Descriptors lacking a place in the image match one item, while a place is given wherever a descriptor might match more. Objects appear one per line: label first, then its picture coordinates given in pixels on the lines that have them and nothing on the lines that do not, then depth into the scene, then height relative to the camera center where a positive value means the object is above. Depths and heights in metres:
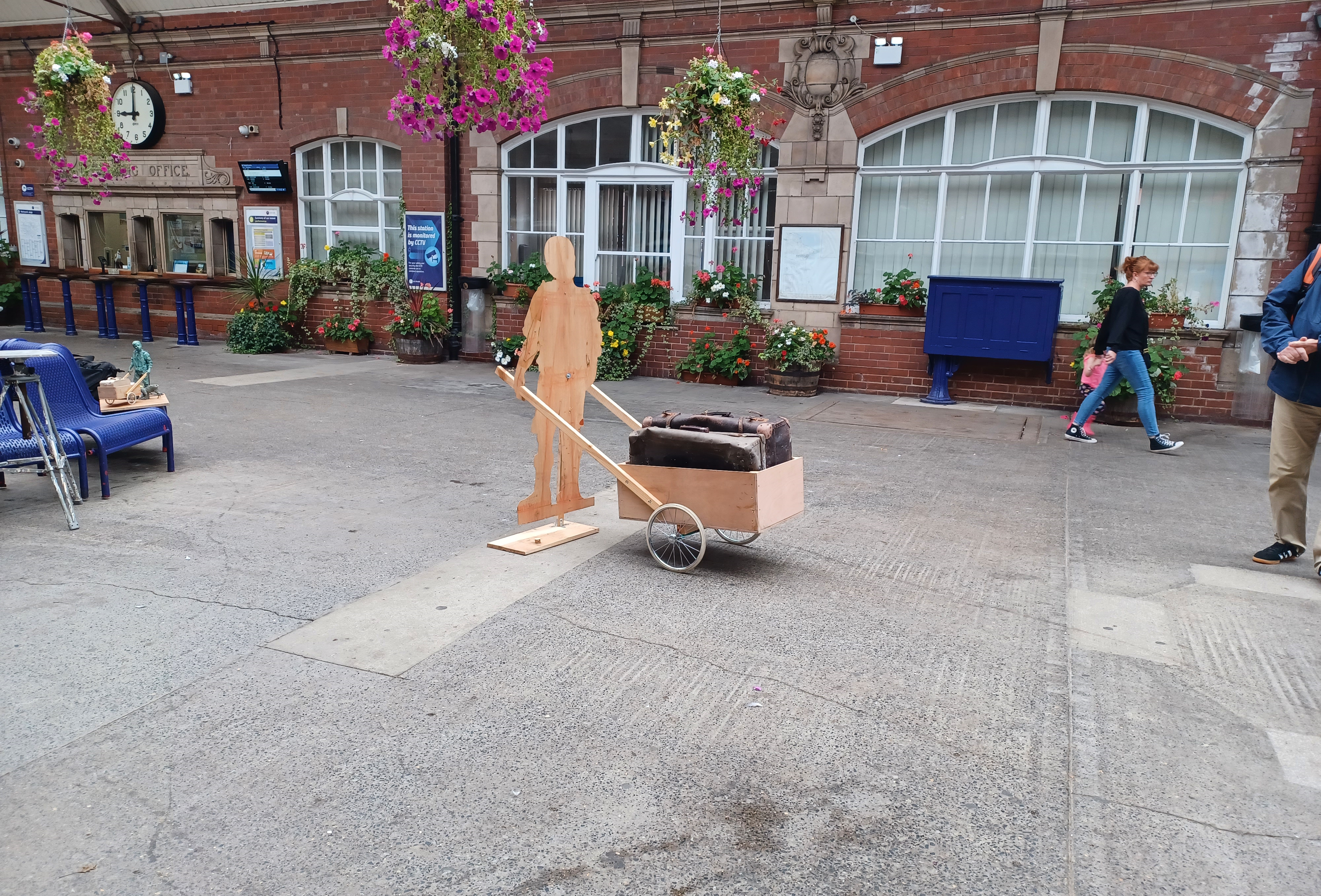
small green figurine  7.16 -0.87
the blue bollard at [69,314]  16.61 -1.11
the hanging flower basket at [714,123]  9.23 +1.52
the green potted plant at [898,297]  11.58 -0.26
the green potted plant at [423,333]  13.93 -1.06
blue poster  14.06 +0.21
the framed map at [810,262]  11.99 +0.15
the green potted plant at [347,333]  14.71 -1.15
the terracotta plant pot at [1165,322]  10.32 -0.41
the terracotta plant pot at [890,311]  11.63 -0.43
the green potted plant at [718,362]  12.29 -1.21
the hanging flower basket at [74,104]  10.34 +1.72
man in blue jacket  4.97 -0.59
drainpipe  13.95 +0.26
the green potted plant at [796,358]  11.60 -1.05
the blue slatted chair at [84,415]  6.14 -1.12
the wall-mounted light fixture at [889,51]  11.26 +2.72
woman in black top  8.66 -0.52
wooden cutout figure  5.19 -0.48
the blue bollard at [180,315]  15.38 -0.99
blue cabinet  10.50 -0.44
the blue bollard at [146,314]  15.58 -1.00
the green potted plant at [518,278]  13.38 -0.18
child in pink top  9.39 -0.90
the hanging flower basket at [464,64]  7.25 +1.63
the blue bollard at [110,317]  15.96 -1.09
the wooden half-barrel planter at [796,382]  11.60 -1.35
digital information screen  14.98 +1.32
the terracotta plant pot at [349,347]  14.79 -1.38
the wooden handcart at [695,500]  4.68 -1.18
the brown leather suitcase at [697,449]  4.66 -0.92
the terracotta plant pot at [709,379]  12.52 -1.45
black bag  7.34 -0.94
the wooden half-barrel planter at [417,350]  13.93 -1.31
